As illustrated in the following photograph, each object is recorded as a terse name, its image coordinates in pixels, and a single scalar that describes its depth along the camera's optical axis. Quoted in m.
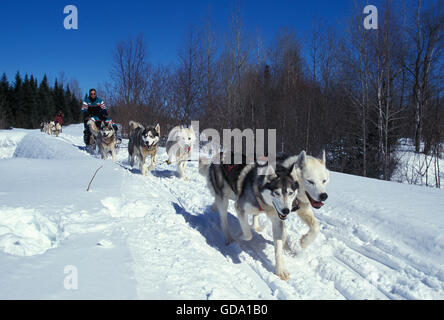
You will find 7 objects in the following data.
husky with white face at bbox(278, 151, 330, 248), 3.09
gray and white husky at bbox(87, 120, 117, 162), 9.91
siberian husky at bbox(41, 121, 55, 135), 24.59
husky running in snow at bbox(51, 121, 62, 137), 22.32
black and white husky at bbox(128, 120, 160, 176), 7.44
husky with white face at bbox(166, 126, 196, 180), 7.24
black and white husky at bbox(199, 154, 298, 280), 2.84
